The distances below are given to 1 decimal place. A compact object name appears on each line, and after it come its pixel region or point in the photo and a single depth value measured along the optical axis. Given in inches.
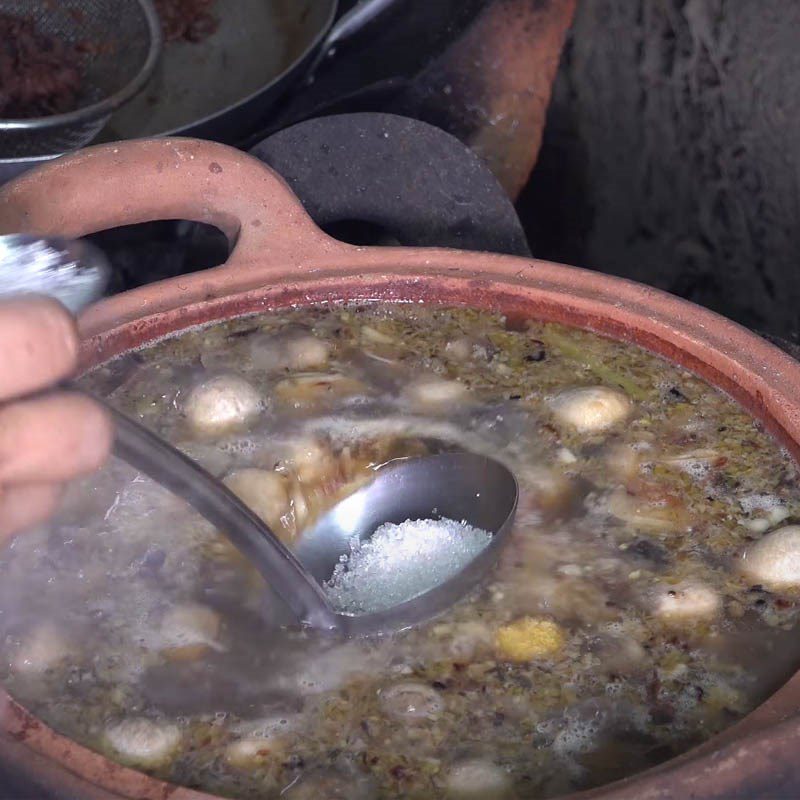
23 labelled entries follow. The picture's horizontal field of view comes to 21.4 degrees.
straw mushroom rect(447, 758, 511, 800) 25.5
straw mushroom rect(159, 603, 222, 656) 27.7
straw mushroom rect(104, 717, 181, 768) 25.8
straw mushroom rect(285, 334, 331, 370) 32.1
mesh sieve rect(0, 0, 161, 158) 45.8
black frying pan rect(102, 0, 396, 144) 46.4
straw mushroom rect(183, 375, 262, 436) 31.0
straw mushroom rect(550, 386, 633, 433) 30.6
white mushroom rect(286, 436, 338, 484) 30.7
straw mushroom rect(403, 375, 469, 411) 31.6
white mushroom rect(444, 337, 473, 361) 32.2
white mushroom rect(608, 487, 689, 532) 29.1
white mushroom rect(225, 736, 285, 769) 25.9
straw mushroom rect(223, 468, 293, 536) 29.8
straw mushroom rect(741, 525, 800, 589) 27.8
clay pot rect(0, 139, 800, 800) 30.7
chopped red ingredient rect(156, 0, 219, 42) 50.4
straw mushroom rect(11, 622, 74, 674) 27.0
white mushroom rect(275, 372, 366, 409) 31.7
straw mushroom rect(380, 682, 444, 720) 26.5
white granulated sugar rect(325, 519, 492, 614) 29.7
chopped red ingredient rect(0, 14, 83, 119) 44.1
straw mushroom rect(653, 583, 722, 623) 27.6
